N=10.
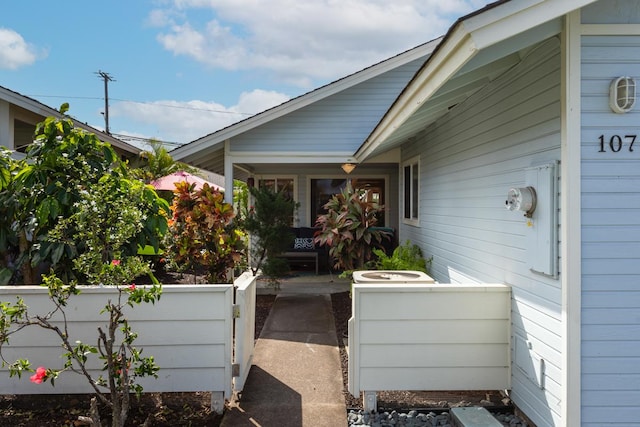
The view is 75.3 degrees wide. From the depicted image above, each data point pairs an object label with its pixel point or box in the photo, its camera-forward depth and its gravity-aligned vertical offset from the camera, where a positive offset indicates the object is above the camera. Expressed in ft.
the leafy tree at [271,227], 25.30 -1.00
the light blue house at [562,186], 8.28 +0.57
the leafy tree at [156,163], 51.39 +6.05
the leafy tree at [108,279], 8.07 -1.46
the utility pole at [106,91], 100.07 +28.83
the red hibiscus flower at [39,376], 7.80 -3.15
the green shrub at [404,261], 20.72 -2.55
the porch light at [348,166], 28.01 +3.05
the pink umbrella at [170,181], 33.70 +2.49
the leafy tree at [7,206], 12.80 +0.12
